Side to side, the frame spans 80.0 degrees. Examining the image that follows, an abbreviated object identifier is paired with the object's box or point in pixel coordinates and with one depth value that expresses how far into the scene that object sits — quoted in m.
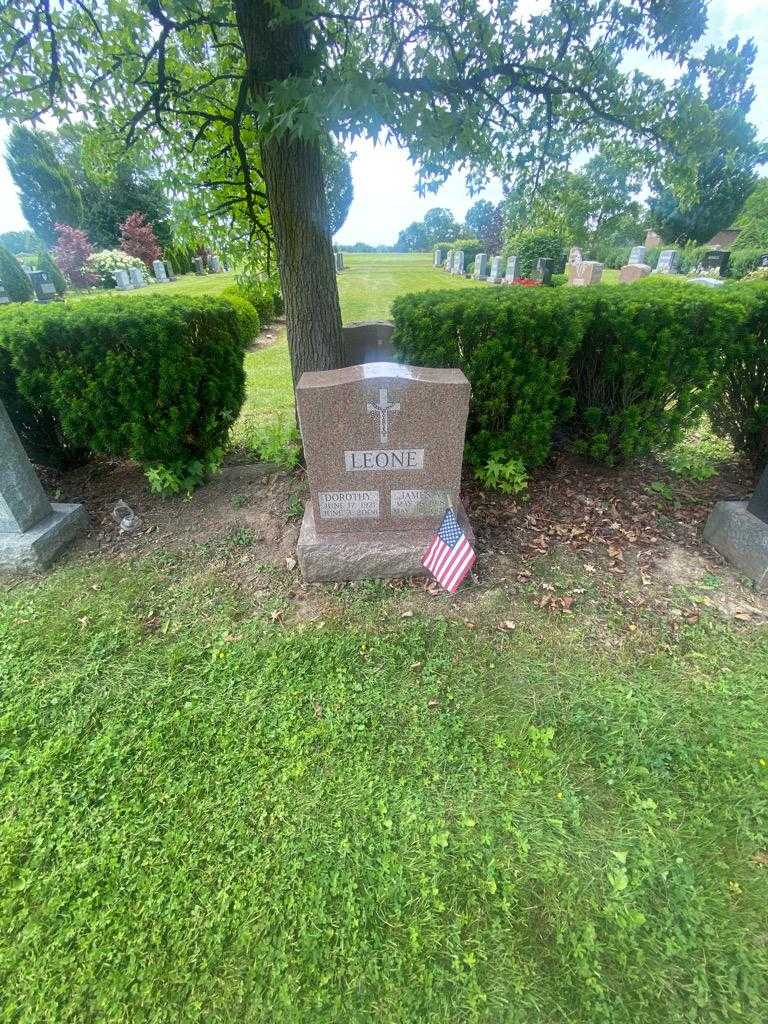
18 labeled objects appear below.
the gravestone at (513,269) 19.06
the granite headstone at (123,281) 21.02
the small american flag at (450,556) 2.78
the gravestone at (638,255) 23.45
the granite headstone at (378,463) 2.77
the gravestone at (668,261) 24.77
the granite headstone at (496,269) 20.47
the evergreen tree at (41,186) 27.98
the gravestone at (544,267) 10.79
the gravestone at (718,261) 25.67
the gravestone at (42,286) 15.56
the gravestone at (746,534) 3.06
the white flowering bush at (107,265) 21.42
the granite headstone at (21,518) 3.25
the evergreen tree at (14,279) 14.35
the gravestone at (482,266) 21.80
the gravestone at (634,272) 19.53
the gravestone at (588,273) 18.14
